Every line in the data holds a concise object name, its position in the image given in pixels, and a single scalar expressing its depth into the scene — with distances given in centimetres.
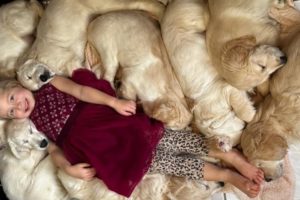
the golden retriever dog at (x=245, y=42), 104
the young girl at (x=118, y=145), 121
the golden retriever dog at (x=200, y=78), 117
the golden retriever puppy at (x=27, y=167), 133
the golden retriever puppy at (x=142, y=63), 123
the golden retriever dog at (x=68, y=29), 135
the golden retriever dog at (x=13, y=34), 144
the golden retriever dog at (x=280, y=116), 105
